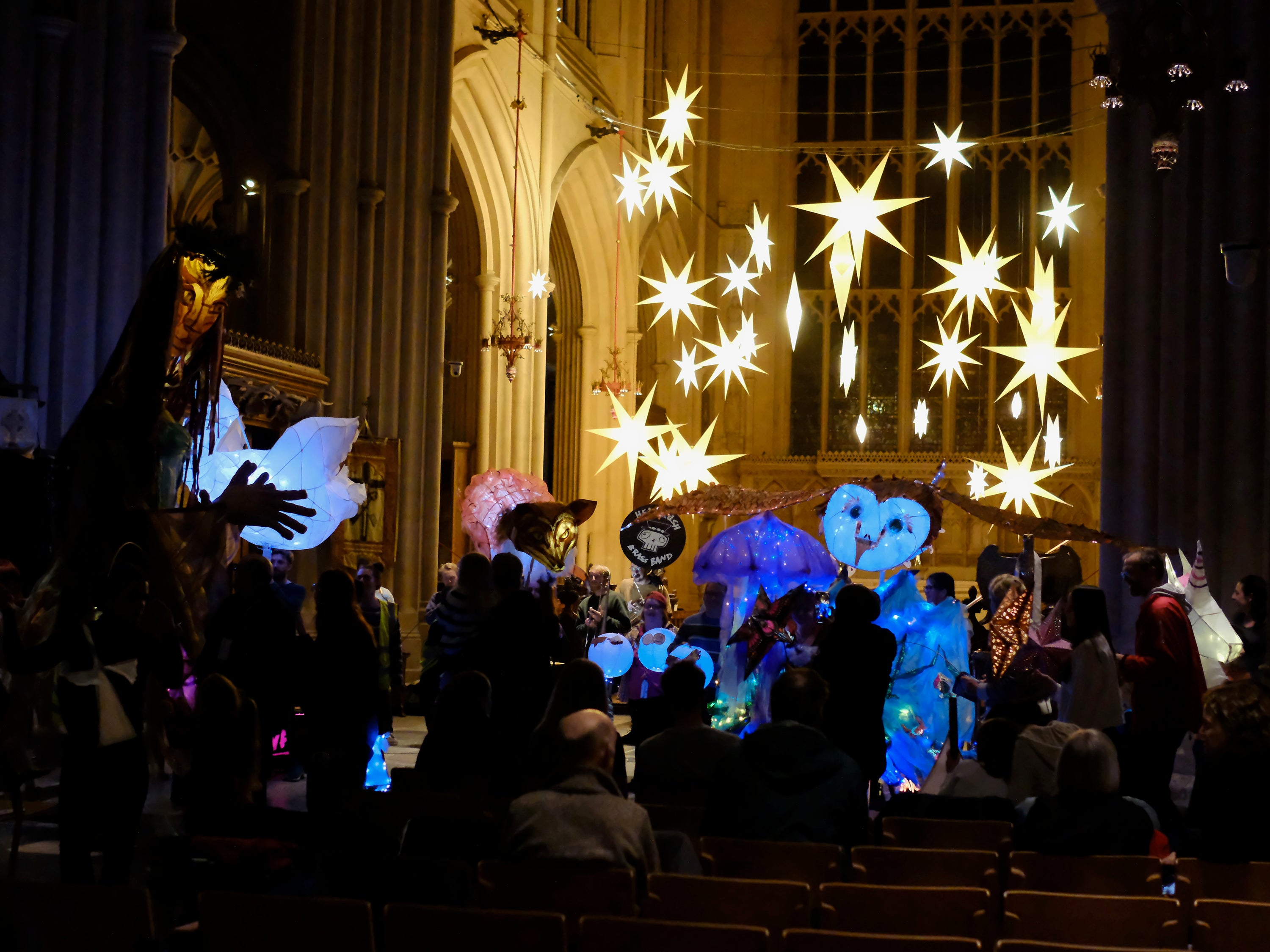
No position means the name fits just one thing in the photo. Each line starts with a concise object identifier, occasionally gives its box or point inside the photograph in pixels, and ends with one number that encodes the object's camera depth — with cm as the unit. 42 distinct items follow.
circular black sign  1130
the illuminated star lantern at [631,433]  1276
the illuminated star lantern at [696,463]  1302
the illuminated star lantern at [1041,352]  1118
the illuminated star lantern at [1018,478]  1330
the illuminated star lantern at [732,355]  1428
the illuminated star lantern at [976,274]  1235
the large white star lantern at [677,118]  1198
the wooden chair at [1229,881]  361
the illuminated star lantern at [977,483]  1834
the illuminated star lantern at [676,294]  1384
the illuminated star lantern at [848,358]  1515
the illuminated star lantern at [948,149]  1302
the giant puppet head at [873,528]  884
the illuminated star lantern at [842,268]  1003
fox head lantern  1118
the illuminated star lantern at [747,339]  1422
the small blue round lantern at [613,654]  1005
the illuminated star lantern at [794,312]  1179
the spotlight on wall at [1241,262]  866
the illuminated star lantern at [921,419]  2094
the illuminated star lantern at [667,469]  1320
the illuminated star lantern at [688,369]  1617
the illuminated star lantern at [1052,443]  1658
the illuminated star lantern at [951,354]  1466
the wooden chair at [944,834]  411
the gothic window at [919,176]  2498
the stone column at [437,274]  1478
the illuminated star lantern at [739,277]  1512
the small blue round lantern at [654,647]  951
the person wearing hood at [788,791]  393
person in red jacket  598
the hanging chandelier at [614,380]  1897
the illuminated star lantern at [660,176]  1299
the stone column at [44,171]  855
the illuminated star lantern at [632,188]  1367
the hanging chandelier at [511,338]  1656
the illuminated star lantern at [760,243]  1309
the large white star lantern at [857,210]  1041
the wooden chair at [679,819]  414
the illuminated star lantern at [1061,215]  1497
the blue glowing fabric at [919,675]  779
